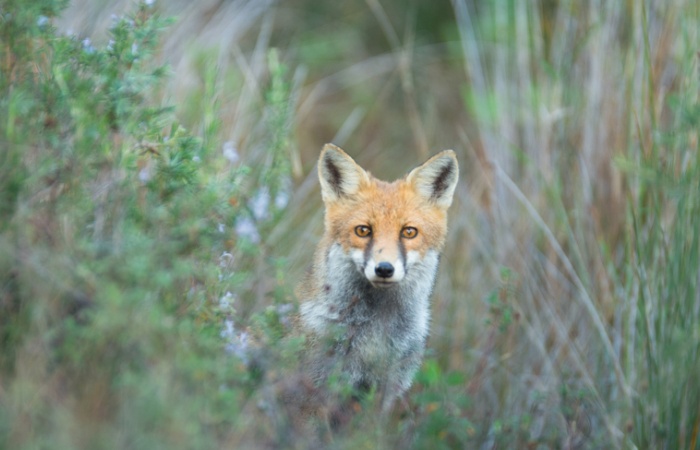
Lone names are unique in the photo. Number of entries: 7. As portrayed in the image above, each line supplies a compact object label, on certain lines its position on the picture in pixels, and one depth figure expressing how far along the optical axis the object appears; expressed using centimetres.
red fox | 824
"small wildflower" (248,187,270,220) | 923
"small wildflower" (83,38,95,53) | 724
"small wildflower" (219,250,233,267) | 753
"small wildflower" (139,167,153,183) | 756
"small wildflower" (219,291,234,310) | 711
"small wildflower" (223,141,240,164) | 916
